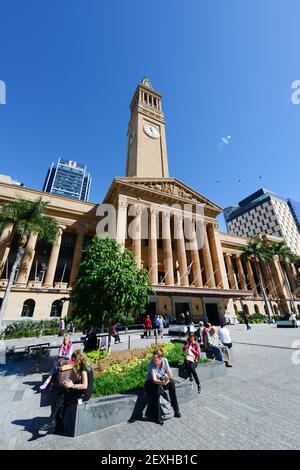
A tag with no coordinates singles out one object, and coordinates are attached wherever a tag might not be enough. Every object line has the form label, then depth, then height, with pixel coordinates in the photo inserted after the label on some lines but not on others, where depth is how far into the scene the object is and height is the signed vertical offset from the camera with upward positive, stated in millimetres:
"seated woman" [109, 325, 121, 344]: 15090 -381
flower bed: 5477 -1132
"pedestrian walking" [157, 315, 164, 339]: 17431 +278
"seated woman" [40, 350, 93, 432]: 4336 -1196
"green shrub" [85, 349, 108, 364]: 7975 -868
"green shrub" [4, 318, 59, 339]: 19730 +320
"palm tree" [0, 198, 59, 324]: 22344 +11384
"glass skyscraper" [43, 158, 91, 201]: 150125 +101983
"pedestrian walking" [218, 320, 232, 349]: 10102 -369
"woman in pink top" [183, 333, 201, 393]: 6402 -768
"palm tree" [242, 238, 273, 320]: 40062 +13348
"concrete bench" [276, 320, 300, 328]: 23602 +398
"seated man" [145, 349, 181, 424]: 4684 -1172
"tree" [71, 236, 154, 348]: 9219 +1597
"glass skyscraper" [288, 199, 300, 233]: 92719 +48996
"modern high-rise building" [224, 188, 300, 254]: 84625 +43882
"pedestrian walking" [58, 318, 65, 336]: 19656 +99
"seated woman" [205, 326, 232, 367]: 8764 -698
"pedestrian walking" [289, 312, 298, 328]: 23312 +456
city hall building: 26562 +11093
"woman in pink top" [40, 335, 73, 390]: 6133 -744
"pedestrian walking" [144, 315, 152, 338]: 17273 +214
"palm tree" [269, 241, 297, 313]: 44044 +14155
